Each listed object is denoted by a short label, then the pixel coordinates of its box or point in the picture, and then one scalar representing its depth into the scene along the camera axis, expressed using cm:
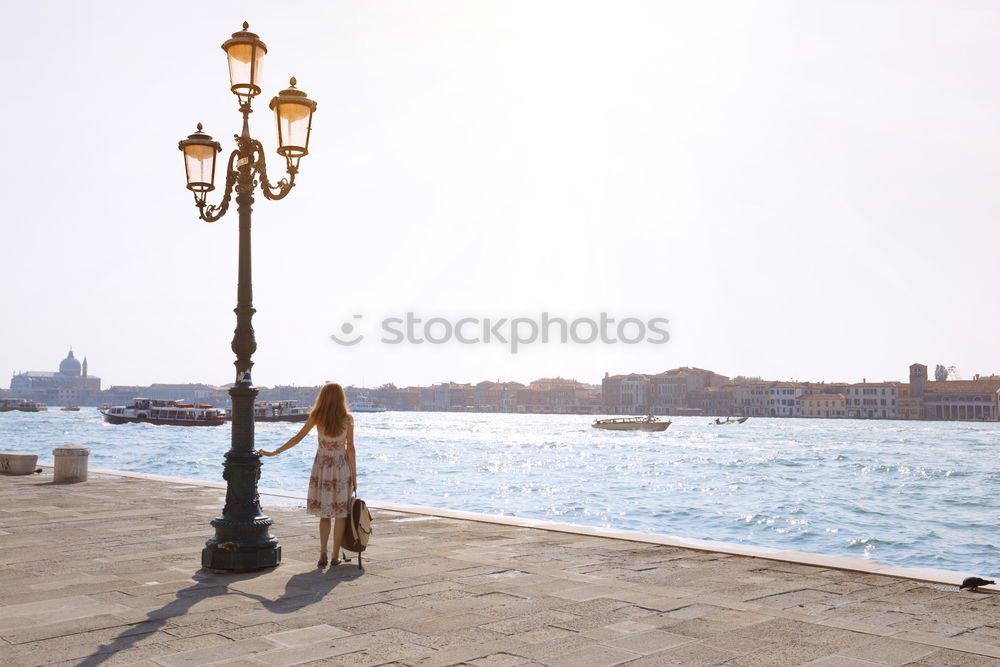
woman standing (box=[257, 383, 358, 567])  712
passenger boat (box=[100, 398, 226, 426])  8344
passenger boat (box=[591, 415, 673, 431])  9350
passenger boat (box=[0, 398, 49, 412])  15025
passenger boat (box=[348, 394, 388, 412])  17912
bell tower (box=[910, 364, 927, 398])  13570
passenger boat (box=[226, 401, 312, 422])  9531
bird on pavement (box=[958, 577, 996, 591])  627
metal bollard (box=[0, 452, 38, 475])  1594
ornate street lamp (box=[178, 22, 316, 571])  695
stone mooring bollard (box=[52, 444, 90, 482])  1440
